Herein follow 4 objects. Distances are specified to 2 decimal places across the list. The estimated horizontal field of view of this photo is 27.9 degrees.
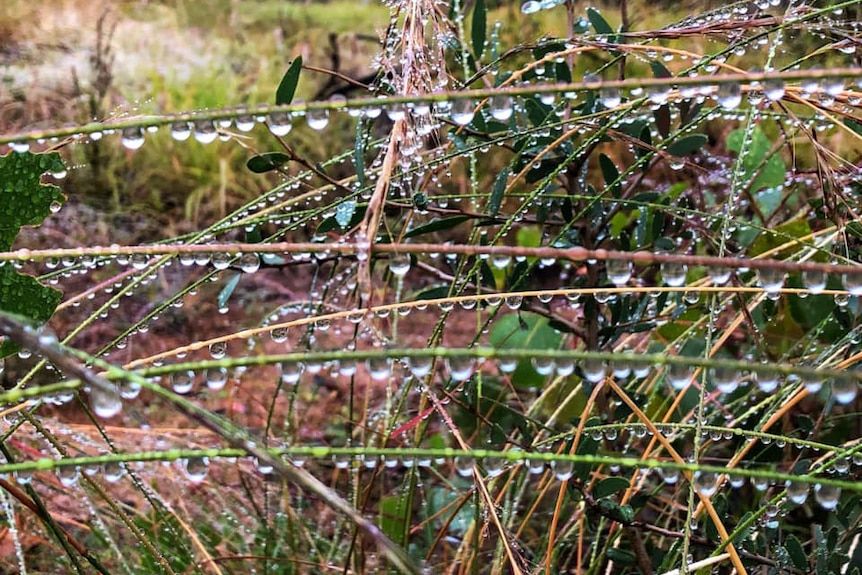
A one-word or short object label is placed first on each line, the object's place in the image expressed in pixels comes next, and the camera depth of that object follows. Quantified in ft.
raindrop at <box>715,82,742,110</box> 1.29
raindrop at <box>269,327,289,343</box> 1.41
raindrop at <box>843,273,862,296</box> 1.27
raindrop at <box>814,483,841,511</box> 1.29
